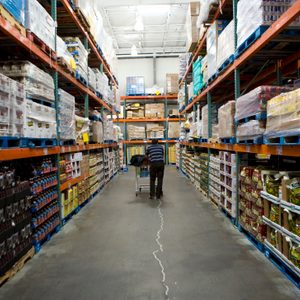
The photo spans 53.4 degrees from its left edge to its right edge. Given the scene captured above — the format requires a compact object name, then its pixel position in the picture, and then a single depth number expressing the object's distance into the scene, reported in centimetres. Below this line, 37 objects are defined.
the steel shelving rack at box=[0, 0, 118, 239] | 364
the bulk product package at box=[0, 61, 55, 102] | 398
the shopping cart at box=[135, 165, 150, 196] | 891
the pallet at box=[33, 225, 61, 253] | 419
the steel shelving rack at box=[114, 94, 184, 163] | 1830
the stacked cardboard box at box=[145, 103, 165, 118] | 1845
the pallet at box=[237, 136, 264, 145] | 407
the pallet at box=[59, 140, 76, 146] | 637
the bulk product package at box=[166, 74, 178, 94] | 1794
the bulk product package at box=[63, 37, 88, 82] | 661
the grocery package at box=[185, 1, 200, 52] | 873
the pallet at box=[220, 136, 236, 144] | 530
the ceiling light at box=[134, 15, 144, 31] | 1086
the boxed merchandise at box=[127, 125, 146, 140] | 1836
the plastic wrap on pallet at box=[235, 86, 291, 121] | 400
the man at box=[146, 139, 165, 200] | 809
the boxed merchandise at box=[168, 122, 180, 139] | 1833
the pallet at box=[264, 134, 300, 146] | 327
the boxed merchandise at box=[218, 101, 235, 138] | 534
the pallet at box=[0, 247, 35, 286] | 326
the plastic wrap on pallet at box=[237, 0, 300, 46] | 382
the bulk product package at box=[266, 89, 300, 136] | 304
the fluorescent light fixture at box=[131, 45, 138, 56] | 1477
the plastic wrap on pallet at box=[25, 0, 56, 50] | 405
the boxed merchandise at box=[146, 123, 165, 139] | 1817
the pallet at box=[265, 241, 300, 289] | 319
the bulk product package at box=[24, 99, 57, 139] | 397
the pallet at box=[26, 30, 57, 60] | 408
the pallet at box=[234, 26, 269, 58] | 391
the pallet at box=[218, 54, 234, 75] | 528
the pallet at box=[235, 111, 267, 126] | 398
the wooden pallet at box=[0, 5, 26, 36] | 332
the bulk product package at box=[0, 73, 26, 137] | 331
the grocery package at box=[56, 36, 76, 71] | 532
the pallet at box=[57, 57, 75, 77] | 519
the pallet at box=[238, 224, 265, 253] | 411
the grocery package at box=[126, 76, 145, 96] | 1855
